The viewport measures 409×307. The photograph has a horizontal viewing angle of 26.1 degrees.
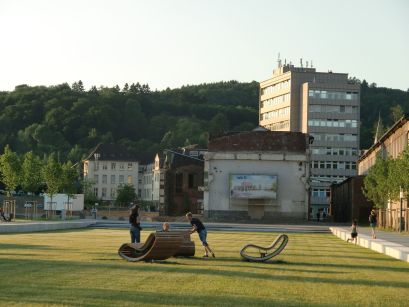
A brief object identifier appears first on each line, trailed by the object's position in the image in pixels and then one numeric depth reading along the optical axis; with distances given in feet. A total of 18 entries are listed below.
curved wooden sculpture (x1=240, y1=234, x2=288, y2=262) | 90.33
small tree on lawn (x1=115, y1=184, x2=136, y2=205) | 484.33
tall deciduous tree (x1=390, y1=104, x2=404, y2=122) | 610.97
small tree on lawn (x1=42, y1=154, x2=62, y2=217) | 295.89
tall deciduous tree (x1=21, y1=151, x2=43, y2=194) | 301.06
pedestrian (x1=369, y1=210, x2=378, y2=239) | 158.23
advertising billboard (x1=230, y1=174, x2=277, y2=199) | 328.08
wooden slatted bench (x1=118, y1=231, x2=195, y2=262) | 82.12
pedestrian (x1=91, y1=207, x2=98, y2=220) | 315.78
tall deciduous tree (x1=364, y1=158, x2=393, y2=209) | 226.25
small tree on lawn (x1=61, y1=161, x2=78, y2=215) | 304.09
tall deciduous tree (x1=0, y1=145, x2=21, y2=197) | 284.41
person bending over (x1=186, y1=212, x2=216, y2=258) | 98.22
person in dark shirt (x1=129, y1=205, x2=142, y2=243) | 102.94
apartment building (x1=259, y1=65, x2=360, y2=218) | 508.12
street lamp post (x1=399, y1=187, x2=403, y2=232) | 188.16
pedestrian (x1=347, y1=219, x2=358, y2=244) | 153.28
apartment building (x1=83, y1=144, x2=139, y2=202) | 553.23
